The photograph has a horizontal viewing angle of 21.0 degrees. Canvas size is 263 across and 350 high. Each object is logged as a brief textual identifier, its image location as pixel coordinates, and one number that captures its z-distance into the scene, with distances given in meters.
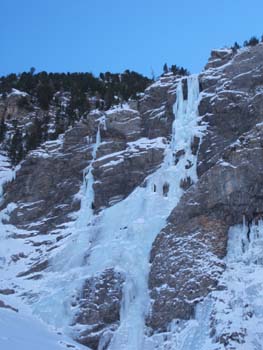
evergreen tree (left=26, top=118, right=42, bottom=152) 58.71
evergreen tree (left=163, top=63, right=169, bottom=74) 64.84
